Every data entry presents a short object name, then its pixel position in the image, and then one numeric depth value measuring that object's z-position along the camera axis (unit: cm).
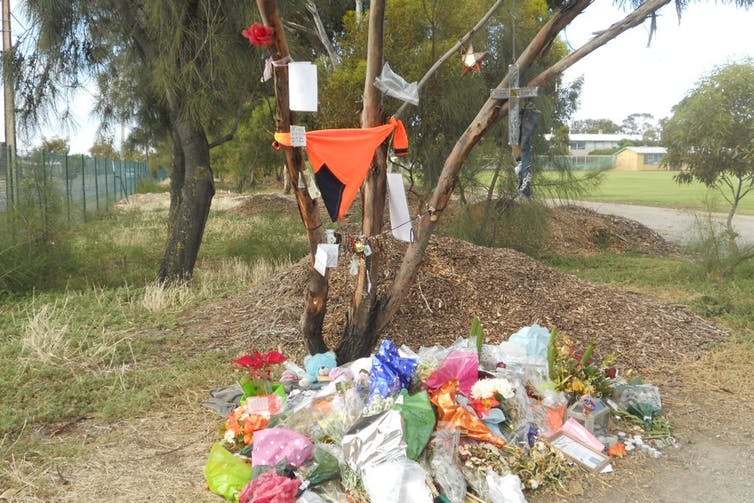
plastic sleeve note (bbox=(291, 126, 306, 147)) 377
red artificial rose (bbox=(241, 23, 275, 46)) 353
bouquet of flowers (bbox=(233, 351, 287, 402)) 369
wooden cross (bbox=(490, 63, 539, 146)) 404
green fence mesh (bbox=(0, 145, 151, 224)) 793
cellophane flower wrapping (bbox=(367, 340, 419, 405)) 340
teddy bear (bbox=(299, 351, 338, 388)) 403
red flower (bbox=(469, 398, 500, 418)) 341
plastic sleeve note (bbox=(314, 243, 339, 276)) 402
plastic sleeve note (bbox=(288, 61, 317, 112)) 368
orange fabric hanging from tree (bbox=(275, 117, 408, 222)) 394
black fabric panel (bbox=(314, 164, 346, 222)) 400
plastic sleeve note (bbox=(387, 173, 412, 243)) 436
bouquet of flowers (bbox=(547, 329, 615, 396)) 378
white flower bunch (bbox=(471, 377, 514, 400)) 346
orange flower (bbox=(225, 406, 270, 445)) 346
